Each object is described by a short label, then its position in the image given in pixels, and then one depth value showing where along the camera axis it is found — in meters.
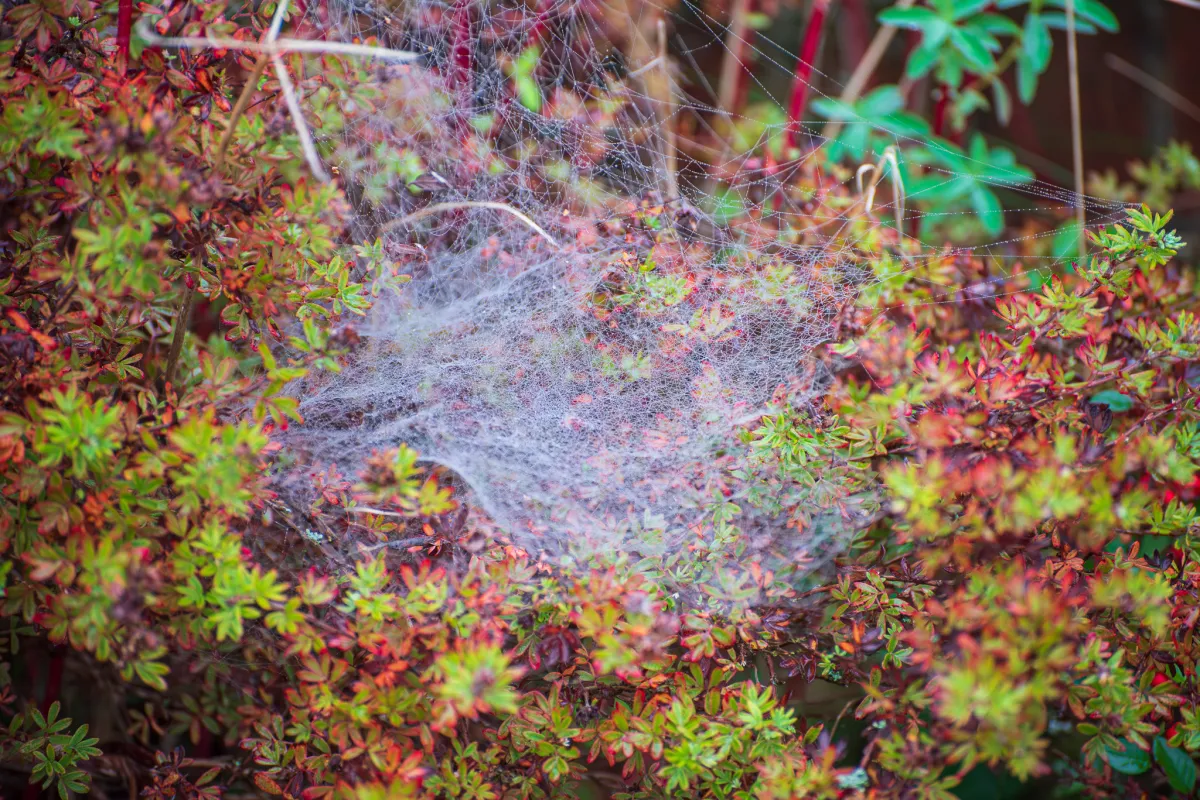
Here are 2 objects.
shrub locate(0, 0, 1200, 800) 1.44
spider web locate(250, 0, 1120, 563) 1.55
